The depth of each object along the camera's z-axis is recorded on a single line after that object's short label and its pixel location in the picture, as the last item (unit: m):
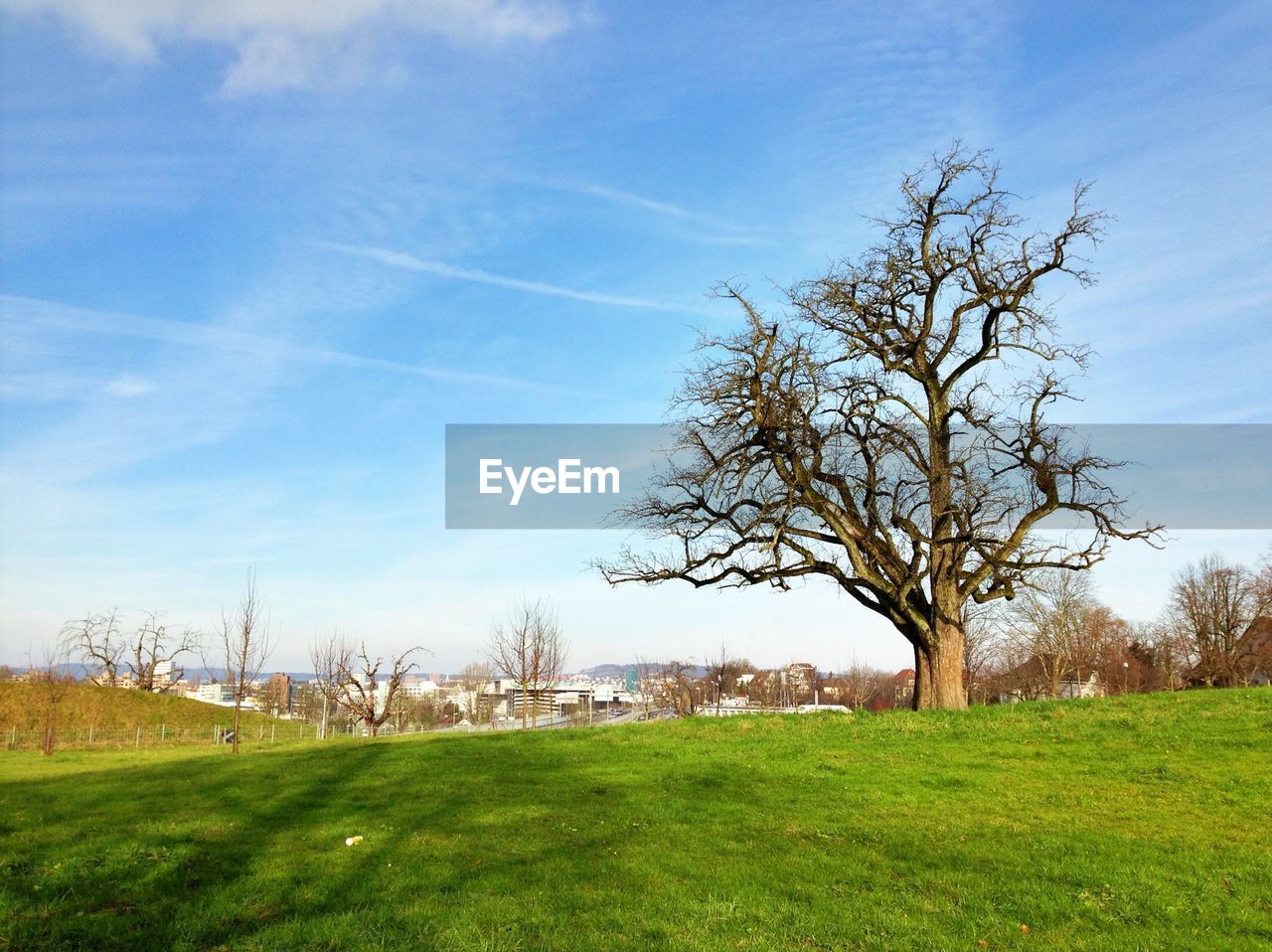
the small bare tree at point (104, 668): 68.81
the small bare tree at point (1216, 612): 64.44
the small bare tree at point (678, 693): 71.44
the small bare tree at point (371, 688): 43.06
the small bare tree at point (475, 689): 96.54
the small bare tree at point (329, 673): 53.38
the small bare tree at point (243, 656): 35.12
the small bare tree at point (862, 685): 107.79
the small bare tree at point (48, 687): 36.44
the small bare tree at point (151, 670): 71.88
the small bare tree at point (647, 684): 94.00
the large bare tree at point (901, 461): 22.25
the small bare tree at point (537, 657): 42.90
